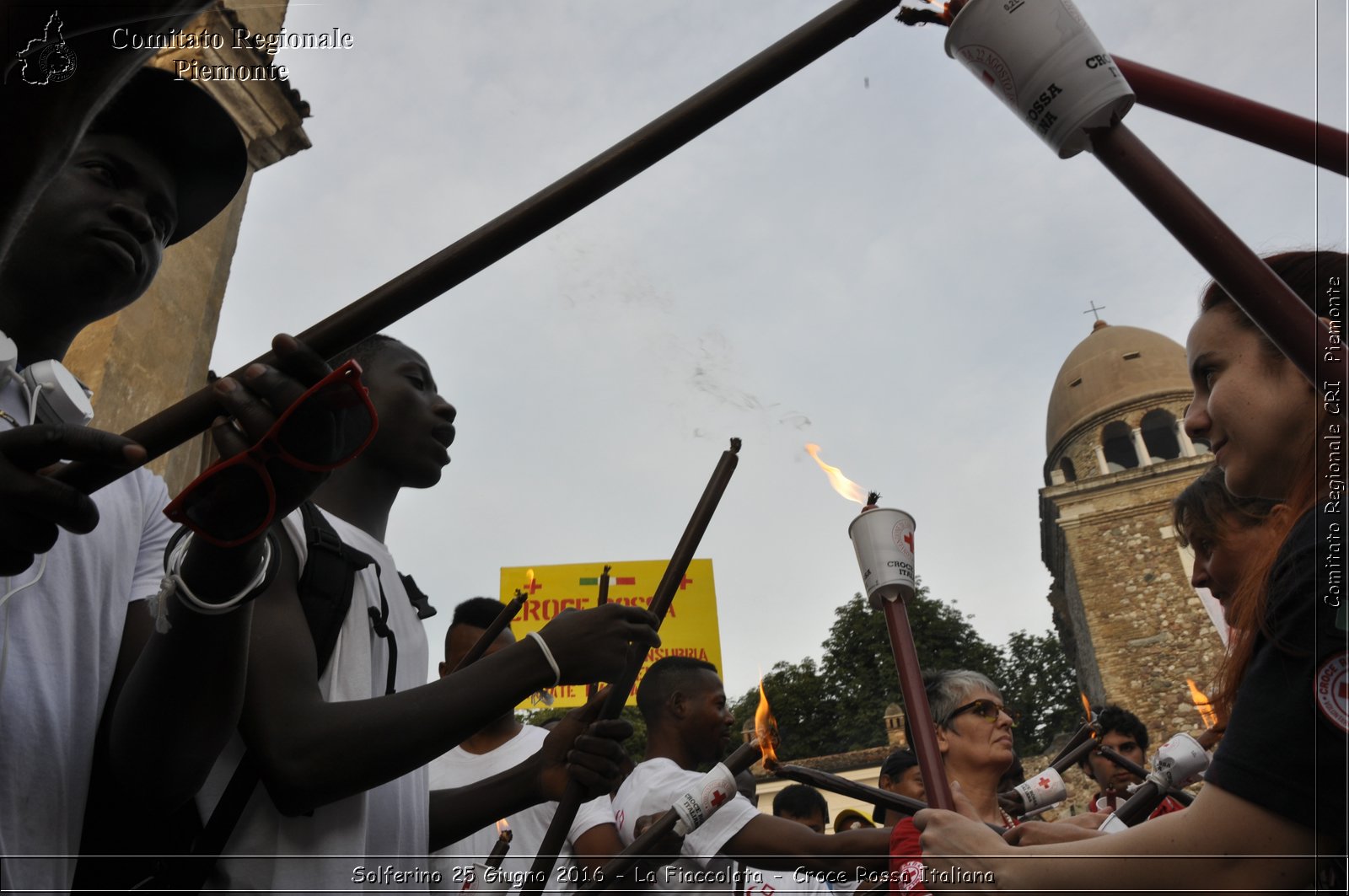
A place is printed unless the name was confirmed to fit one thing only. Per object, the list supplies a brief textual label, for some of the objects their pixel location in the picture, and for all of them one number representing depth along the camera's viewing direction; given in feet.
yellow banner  44.39
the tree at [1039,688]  127.44
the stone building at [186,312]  19.51
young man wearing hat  4.89
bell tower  78.33
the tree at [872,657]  100.99
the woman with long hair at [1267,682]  4.56
